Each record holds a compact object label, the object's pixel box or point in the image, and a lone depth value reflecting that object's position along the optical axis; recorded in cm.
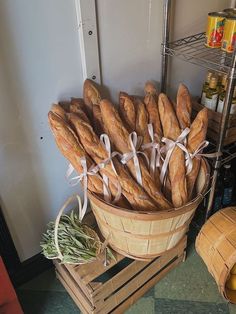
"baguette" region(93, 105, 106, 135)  109
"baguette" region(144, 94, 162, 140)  112
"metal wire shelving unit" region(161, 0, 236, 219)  107
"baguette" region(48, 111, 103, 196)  98
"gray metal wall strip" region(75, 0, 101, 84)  99
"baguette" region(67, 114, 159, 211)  100
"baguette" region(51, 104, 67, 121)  104
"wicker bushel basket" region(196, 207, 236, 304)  114
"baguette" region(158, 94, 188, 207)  105
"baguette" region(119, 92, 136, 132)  111
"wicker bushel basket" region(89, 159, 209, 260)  97
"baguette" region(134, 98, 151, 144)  110
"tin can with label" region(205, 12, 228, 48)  109
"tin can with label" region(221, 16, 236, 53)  103
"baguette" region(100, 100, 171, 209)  103
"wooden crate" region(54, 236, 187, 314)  111
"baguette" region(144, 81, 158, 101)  120
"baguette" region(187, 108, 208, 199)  106
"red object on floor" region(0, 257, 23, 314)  102
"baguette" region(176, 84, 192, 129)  110
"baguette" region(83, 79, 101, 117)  109
